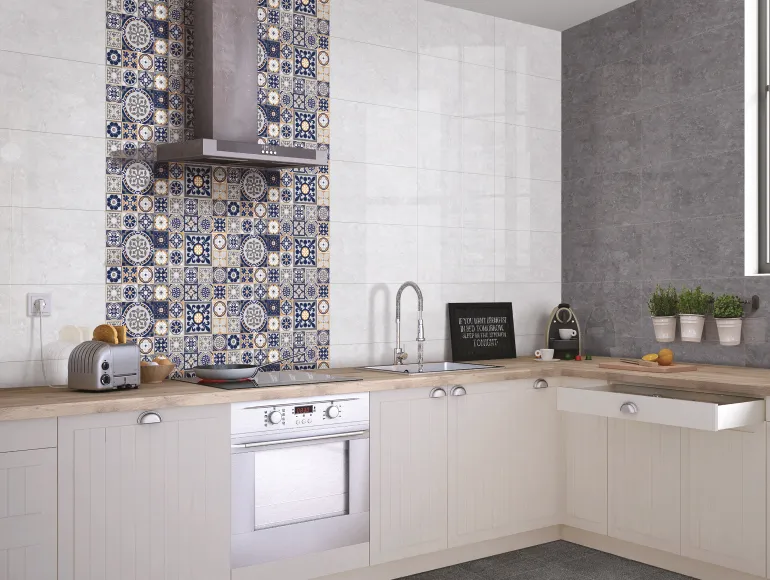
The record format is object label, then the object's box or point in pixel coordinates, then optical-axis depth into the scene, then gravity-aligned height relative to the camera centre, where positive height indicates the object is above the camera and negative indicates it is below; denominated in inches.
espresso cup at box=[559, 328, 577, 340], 171.9 -9.9
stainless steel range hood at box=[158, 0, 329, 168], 131.6 +32.6
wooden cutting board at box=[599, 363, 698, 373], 140.6 -14.2
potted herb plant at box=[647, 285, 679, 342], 159.0 -5.2
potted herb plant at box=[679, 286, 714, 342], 153.8 -4.6
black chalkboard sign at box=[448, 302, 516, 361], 169.6 -9.3
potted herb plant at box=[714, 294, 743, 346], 147.8 -5.6
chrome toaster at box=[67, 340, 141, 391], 113.7 -11.5
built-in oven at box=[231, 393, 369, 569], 120.9 -29.5
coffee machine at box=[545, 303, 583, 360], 171.5 -9.8
